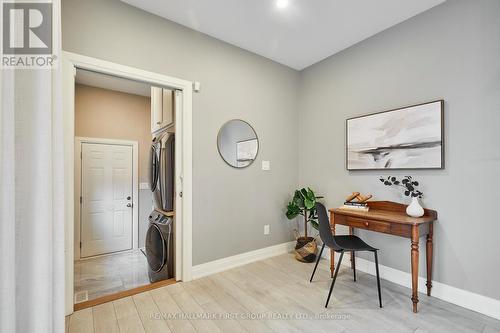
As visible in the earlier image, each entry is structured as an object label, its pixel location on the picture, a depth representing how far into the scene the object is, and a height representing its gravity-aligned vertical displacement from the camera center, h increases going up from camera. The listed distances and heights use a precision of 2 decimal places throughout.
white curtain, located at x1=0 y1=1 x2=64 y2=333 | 0.89 -0.14
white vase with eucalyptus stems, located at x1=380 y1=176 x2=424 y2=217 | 2.21 -0.25
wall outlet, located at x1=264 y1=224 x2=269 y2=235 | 3.28 -0.88
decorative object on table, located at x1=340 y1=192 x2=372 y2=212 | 2.62 -0.41
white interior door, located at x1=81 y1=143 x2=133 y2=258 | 3.88 -0.55
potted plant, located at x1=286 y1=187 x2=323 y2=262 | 3.08 -0.69
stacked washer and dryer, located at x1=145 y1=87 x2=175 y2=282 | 2.74 -0.56
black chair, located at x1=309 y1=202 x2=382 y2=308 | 2.12 -0.72
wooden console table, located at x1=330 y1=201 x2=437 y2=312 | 2.01 -0.55
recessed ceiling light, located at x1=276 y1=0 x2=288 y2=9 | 2.24 +1.57
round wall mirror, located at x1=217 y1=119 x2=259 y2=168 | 2.91 +0.29
